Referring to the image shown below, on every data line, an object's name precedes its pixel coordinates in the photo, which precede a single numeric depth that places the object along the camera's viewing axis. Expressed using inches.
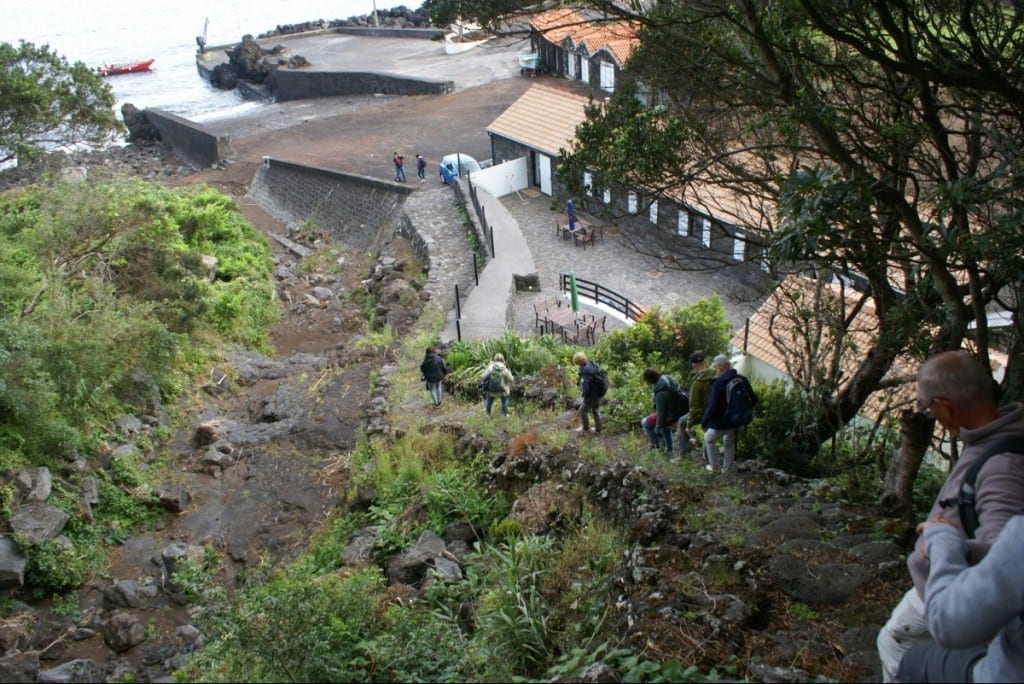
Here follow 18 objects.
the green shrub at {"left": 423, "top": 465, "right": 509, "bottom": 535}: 394.9
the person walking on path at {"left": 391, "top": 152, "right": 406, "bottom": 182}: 1115.0
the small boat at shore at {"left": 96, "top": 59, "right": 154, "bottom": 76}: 2456.9
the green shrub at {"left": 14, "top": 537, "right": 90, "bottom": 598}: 452.4
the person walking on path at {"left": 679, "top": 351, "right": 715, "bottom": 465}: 340.5
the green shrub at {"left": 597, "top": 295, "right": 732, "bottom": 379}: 606.2
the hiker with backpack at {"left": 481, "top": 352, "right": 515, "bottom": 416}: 505.4
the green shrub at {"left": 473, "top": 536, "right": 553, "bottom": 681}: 259.0
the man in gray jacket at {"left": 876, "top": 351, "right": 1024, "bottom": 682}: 143.0
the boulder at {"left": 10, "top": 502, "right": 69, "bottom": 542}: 470.0
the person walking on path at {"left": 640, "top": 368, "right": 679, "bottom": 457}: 365.7
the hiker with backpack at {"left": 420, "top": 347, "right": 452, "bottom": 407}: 557.0
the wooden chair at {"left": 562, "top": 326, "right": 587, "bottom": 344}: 715.4
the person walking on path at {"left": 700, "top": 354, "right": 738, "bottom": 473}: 323.3
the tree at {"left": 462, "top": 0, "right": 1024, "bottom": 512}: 242.5
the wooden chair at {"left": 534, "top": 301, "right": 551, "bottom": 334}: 739.5
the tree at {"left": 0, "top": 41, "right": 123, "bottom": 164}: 1054.4
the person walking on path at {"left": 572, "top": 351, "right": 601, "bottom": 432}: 418.6
